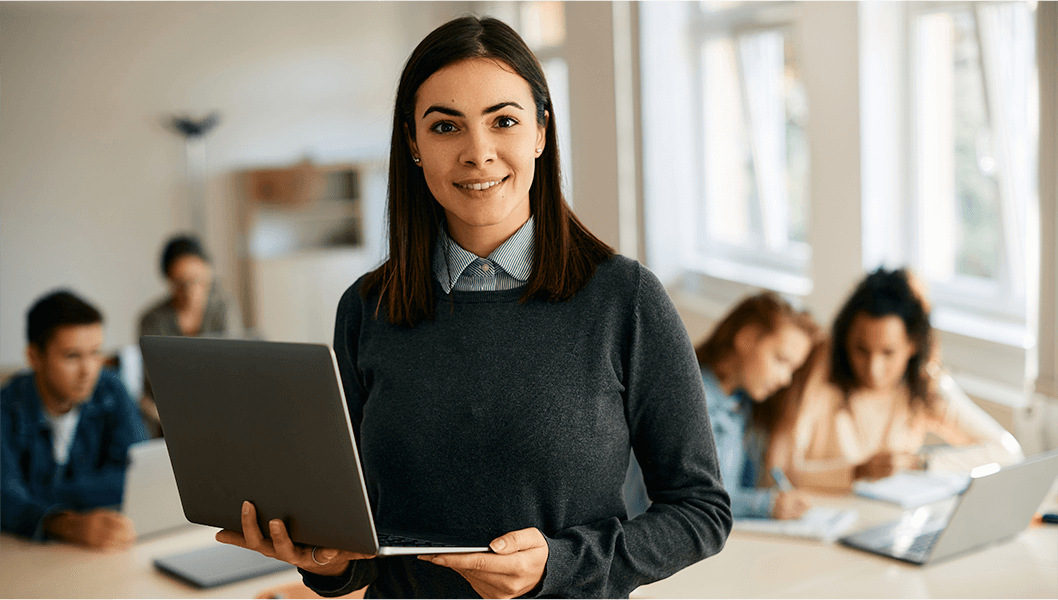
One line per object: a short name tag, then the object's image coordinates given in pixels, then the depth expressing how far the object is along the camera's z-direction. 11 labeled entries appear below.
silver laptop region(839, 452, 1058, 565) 1.89
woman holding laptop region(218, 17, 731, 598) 1.04
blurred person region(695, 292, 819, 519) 2.49
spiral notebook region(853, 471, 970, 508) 2.34
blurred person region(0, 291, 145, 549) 2.45
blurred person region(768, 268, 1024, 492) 2.69
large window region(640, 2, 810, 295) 4.57
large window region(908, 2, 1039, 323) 3.41
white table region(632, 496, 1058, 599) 1.83
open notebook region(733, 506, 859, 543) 2.13
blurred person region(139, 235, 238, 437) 4.21
